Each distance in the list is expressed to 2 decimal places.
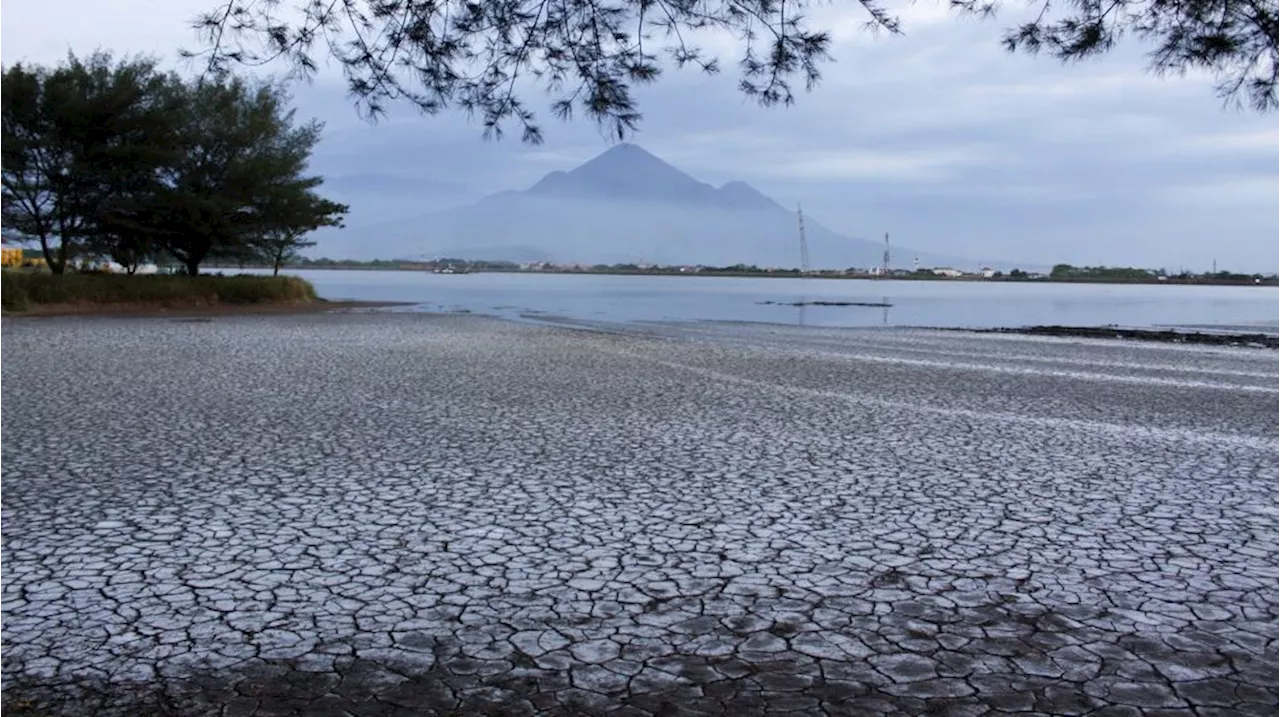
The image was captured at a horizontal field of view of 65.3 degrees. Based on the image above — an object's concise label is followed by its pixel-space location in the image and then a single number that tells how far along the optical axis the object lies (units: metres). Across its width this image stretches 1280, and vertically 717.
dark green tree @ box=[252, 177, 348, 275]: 33.81
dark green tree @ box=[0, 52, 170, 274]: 28.39
